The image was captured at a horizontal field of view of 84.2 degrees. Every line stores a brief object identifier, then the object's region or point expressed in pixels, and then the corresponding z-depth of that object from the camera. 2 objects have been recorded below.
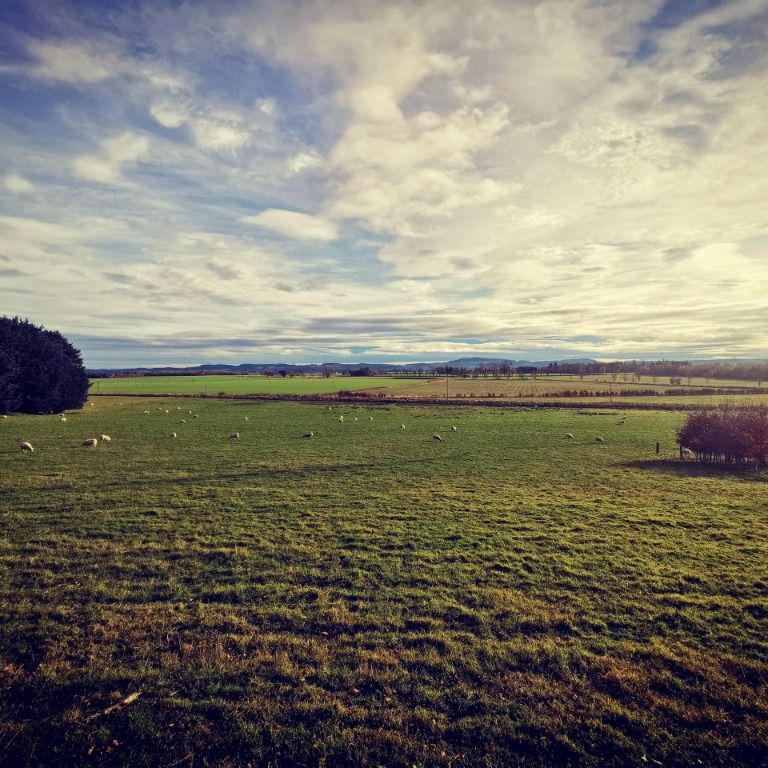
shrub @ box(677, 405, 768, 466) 23.52
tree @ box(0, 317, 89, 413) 52.84
